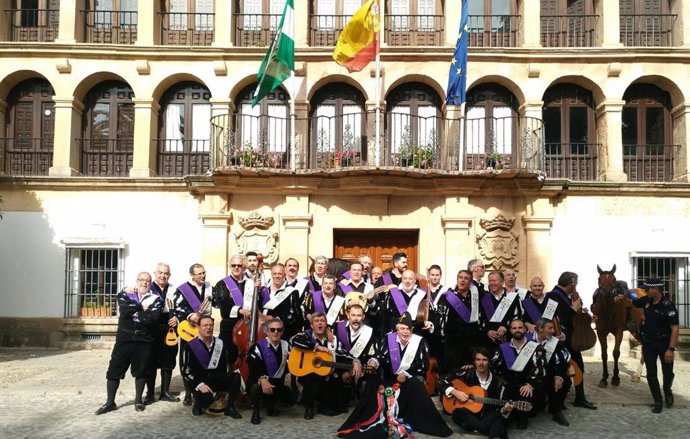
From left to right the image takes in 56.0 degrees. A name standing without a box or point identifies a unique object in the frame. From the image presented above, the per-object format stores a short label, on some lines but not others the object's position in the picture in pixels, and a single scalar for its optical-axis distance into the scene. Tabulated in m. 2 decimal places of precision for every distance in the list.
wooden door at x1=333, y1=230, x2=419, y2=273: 15.69
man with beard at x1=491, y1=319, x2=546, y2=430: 8.04
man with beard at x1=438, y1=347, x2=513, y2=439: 7.73
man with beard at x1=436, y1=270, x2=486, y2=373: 9.36
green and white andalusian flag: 14.30
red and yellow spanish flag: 14.09
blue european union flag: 14.52
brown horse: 10.91
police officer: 9.24
